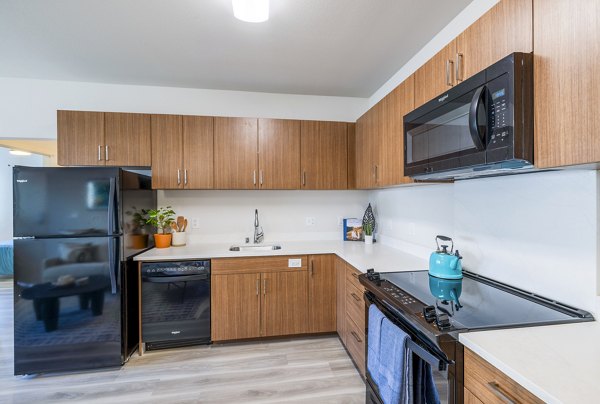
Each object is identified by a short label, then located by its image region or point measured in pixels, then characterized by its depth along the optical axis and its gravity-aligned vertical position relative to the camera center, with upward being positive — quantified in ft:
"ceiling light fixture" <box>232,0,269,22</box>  5.04 +3.53
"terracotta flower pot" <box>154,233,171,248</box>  9.03 -1.30
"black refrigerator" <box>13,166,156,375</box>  6.88 -1.69
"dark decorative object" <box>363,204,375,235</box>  9.64 -0.73
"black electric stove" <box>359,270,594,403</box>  3.19 -1.52
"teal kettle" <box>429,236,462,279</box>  5.14 -1.24
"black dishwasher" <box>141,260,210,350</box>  7.84 -2.89
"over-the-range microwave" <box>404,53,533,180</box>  3.28 +1.01
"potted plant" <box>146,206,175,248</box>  8.82 -0.75
